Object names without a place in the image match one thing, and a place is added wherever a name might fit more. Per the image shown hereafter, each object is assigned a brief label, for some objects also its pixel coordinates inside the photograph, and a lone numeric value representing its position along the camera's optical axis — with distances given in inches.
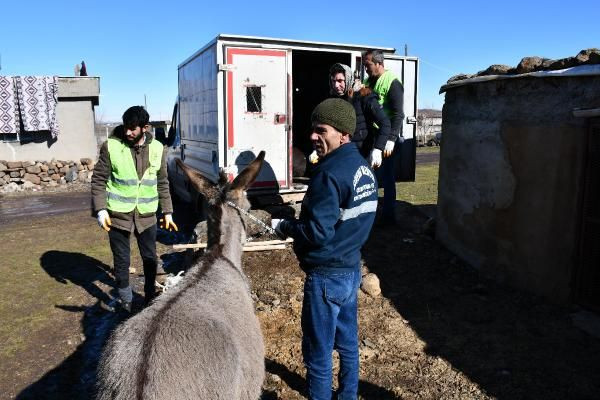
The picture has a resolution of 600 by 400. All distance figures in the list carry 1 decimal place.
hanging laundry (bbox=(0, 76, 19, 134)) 584.1
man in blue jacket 108.7
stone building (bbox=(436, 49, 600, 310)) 187.8
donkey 82.7
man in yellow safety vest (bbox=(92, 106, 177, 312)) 186.7
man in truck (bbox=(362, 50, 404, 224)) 251.1
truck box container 280.5
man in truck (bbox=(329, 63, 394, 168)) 230.4
